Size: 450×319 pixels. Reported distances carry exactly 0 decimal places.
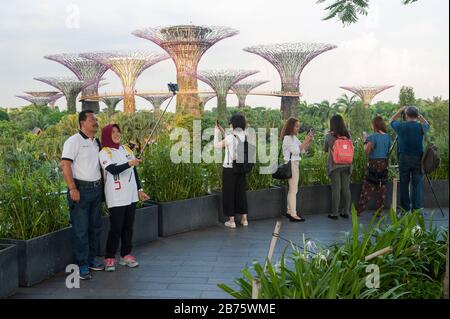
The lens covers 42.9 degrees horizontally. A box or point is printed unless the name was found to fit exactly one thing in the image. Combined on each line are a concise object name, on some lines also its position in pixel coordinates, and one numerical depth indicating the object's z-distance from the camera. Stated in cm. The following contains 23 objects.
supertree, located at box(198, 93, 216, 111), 6253
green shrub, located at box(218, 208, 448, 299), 306
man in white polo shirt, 457
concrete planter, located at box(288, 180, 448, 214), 789
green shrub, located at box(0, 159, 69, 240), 467
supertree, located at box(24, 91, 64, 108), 6619
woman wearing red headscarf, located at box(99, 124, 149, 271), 477
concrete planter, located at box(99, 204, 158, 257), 605
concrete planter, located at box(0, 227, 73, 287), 455
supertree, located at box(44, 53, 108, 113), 5006
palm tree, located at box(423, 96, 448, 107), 5326
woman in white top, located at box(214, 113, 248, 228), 662
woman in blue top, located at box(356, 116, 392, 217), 736
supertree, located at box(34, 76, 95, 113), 5534
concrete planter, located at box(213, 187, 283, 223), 748
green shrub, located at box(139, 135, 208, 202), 652
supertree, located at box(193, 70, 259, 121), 4953
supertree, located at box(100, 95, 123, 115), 6058
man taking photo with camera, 696
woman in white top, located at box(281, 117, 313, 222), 699
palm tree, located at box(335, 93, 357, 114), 6844
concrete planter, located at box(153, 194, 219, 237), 649
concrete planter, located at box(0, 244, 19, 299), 421
